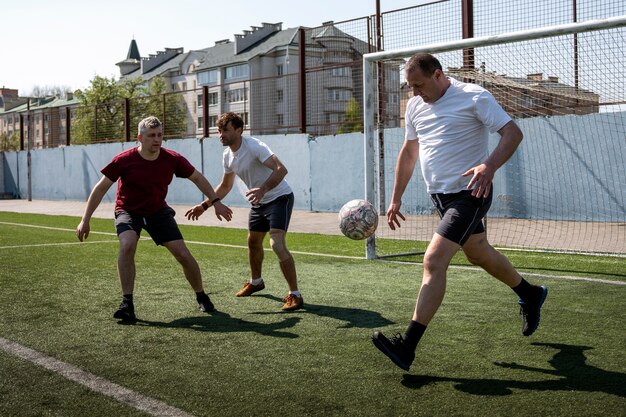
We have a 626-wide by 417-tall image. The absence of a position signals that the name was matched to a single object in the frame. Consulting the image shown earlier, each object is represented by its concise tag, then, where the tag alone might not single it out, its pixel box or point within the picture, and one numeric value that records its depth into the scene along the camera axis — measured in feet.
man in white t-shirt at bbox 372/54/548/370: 14.97
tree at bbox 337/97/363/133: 71.41
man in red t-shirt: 21.12
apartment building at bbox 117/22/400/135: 70.11
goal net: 40.16
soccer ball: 24.11
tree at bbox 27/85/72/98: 389.15
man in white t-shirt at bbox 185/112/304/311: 22.30
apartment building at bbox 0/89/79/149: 117.08
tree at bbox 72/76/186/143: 93.20
